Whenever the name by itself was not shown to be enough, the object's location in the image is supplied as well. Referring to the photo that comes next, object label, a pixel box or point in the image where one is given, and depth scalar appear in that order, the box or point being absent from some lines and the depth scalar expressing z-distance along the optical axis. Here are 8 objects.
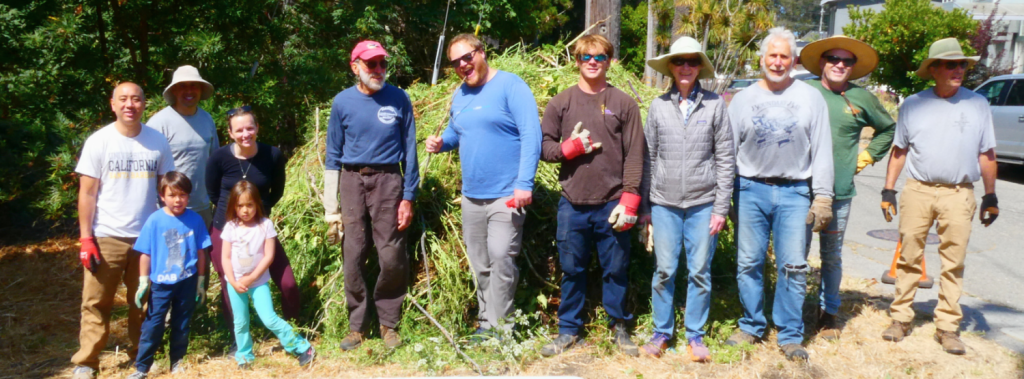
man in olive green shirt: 4.59
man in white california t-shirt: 4.21
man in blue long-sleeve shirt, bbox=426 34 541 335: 4.29
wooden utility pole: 7.94
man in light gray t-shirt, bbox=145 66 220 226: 4.68
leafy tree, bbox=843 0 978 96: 14.67
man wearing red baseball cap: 4.44
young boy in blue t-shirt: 4.23
